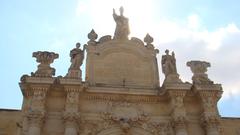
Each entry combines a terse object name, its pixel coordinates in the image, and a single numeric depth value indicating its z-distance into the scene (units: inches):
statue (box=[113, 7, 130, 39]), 719.5
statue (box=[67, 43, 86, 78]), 630.8
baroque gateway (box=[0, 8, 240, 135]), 591.8
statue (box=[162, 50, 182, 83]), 650.3
